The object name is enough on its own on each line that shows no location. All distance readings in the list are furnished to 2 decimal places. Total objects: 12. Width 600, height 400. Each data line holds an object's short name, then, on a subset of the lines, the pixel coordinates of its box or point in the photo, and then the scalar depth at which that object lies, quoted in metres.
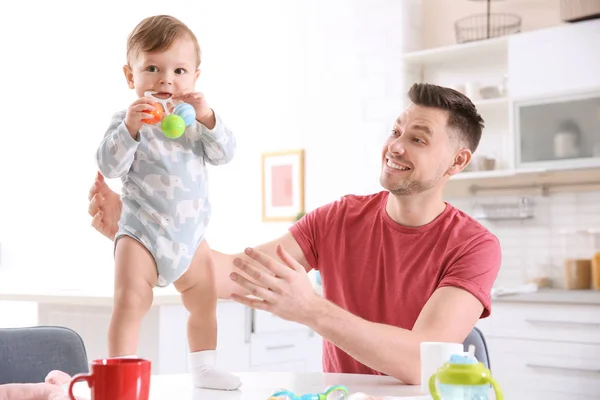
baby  1.53
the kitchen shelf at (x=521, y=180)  4.04
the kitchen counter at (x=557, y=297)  3.50
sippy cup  1.07
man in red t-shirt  1.65
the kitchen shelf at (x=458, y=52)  4.30
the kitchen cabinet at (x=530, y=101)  3.85
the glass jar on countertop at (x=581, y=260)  3.84
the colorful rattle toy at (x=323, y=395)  1.19
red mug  1.06
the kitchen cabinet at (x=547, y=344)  3.48
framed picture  5.26
